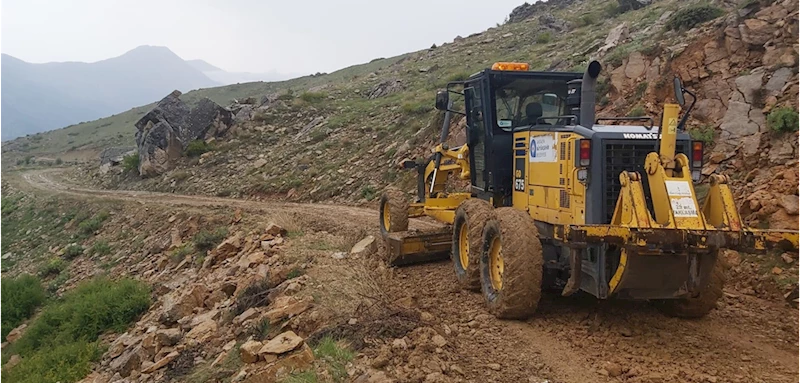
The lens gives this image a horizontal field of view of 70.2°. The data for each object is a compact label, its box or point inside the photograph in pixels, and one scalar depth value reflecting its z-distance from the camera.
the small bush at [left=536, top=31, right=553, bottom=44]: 30.88
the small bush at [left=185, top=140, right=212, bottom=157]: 28.89
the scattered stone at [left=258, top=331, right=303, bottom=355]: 5.62
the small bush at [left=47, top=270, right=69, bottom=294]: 16.91
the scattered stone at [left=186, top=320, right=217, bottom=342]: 8.20
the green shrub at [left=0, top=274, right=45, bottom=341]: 15.27
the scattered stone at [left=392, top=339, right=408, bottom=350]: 5.37
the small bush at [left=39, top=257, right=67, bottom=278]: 18.52
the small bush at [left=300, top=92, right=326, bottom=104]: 33.44
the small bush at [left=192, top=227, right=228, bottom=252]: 14.53
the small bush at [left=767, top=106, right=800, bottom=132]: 9.24
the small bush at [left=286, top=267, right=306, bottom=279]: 8.95
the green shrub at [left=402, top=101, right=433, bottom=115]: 23.38
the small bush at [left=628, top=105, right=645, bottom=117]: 12.38
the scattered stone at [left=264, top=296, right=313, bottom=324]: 7.18
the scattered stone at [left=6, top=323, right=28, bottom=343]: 14.05
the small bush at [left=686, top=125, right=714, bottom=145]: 10.48
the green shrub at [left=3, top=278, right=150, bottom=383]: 10.53
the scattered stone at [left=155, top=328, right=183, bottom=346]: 8.76
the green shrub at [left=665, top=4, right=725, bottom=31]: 14.09
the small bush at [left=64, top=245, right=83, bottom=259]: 19.66
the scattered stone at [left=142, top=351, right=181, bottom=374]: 7.92
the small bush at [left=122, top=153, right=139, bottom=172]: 30.77
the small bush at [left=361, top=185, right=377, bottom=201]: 18.19
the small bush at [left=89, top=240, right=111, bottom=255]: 18.73
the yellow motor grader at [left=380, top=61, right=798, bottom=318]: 5.20
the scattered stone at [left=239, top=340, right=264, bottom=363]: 5.86
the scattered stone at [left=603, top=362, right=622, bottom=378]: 4.98
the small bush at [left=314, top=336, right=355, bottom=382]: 5.05
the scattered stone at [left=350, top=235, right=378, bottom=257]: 10.23
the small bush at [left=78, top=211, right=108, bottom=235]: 21.58
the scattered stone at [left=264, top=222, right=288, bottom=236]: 12.57
